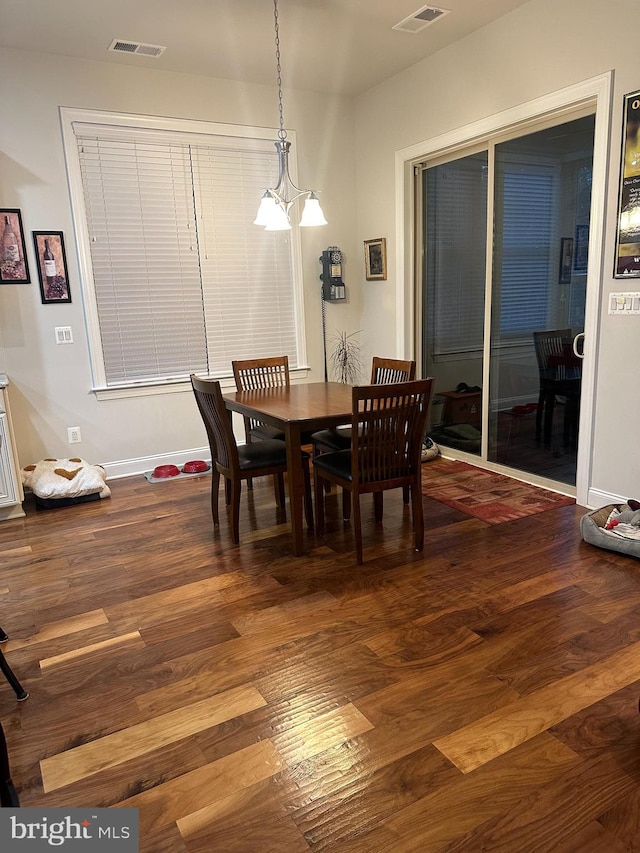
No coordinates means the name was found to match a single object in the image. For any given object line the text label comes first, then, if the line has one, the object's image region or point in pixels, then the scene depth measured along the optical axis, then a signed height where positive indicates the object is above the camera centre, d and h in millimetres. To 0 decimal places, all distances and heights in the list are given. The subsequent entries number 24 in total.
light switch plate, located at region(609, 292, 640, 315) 3184 -81
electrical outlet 4461 -928
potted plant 5559 -544
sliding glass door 3672 +3
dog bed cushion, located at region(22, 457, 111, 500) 3988 -1140
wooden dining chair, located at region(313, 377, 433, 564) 2797 -723
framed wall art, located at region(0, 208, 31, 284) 4035 +438
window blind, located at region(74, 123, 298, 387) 4402 +423
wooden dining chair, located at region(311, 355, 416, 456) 3533 -531
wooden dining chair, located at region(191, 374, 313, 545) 3137 -839
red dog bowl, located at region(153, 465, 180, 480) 4625 -1276
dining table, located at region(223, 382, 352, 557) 2959 -573
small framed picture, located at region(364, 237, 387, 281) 5133 +345
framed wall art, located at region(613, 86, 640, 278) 3066 +470
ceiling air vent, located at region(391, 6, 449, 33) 3605 +1718
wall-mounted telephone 5230 +220
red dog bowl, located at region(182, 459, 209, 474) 4734 -1281
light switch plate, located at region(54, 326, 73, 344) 4301 -168
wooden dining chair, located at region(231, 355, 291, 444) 4090 -513
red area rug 3613 -1311
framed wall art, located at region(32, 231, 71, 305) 4168 +328
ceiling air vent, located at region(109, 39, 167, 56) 3875 +1721
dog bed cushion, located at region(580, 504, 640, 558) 2904 -1225
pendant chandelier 3082 +492
